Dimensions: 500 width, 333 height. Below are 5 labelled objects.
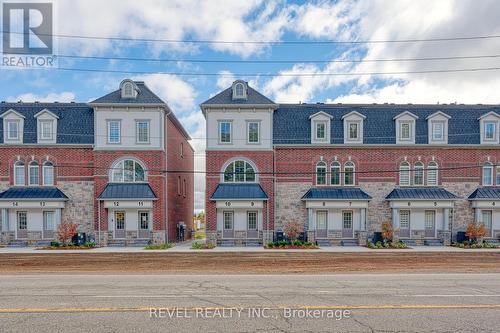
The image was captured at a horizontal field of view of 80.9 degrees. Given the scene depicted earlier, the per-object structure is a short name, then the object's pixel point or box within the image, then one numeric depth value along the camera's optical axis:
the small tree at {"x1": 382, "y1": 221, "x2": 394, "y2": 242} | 21.86
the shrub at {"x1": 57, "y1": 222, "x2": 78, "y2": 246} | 21.20
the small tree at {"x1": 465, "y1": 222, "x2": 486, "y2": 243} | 21.75
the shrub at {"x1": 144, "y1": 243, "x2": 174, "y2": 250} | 20.80
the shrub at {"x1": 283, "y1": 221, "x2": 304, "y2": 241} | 21.86
